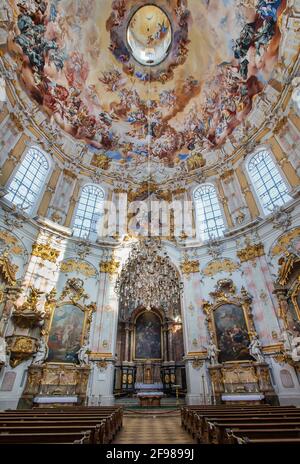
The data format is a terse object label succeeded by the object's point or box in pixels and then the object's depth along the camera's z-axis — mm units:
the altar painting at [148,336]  15875
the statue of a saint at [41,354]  10789
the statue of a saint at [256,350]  11023
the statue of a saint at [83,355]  11703
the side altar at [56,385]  10102
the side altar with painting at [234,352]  10594
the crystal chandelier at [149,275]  9977
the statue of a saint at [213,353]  11875
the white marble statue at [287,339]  9812
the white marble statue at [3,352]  9252
